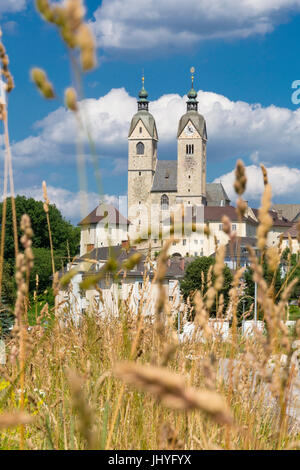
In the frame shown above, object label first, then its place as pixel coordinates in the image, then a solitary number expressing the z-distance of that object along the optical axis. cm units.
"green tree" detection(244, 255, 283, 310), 3513
